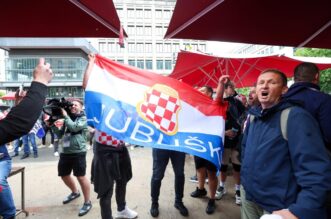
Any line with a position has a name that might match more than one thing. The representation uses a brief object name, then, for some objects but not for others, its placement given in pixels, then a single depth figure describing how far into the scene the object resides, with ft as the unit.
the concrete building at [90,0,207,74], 201.57
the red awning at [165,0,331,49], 8.73
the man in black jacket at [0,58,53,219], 5.22
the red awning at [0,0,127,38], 8.42
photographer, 14.14
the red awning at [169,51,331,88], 18.73
